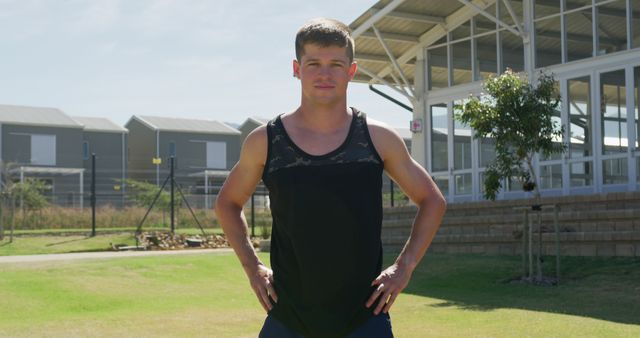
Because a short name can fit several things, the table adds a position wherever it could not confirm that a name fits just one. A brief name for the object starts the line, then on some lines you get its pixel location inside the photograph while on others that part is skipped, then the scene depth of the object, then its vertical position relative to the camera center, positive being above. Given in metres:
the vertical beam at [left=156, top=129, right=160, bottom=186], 48.16 +3.18
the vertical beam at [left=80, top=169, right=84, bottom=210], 42.34 +1.10
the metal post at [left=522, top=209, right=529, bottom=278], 12.98 -0.65
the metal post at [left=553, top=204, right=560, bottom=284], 12.88 -0.61
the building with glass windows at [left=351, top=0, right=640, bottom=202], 17.45 +2.86
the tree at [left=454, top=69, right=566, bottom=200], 13.88 +1.30
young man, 2.87 +0.00
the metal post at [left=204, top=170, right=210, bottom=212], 44.66 +1.27
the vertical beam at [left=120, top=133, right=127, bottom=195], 46.38 +2.54
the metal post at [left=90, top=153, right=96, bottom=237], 22.73 +0.20
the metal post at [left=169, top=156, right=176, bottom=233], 23.15 -0.17
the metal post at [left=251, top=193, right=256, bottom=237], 23.32 -0.44
